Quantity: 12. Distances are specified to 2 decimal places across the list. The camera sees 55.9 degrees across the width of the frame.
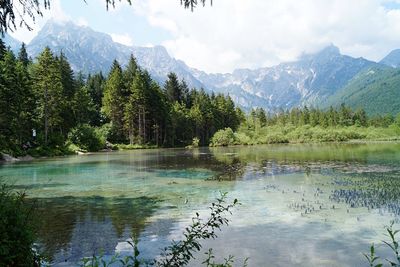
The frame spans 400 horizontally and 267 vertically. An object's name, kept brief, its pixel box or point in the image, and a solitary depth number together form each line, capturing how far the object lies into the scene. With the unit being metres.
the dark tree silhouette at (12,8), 7.41
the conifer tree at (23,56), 95.12
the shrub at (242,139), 101.44
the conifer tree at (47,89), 60.12
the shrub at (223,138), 98.06
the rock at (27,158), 46.42
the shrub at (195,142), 94.74
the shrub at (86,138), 65.44
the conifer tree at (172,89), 111.50
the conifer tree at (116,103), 84.94
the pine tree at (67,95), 67.38
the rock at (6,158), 43.11
